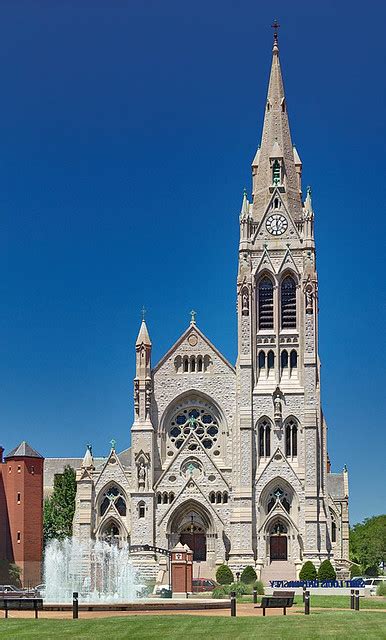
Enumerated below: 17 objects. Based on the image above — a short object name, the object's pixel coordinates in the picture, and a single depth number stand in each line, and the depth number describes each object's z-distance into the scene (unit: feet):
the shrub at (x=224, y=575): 313.12
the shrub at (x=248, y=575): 312.38
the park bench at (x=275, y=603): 158.81
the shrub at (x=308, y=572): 315.37
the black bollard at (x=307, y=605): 160.45
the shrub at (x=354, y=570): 363.31
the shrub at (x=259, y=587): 250.08
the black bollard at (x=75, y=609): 151.25
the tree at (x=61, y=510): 387.75
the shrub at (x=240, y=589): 242.60
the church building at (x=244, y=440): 333.01
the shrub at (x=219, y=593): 226.15
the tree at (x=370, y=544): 477.36
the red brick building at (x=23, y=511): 363.56
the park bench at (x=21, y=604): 160.93
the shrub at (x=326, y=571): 312.75
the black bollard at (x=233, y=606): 156.35
